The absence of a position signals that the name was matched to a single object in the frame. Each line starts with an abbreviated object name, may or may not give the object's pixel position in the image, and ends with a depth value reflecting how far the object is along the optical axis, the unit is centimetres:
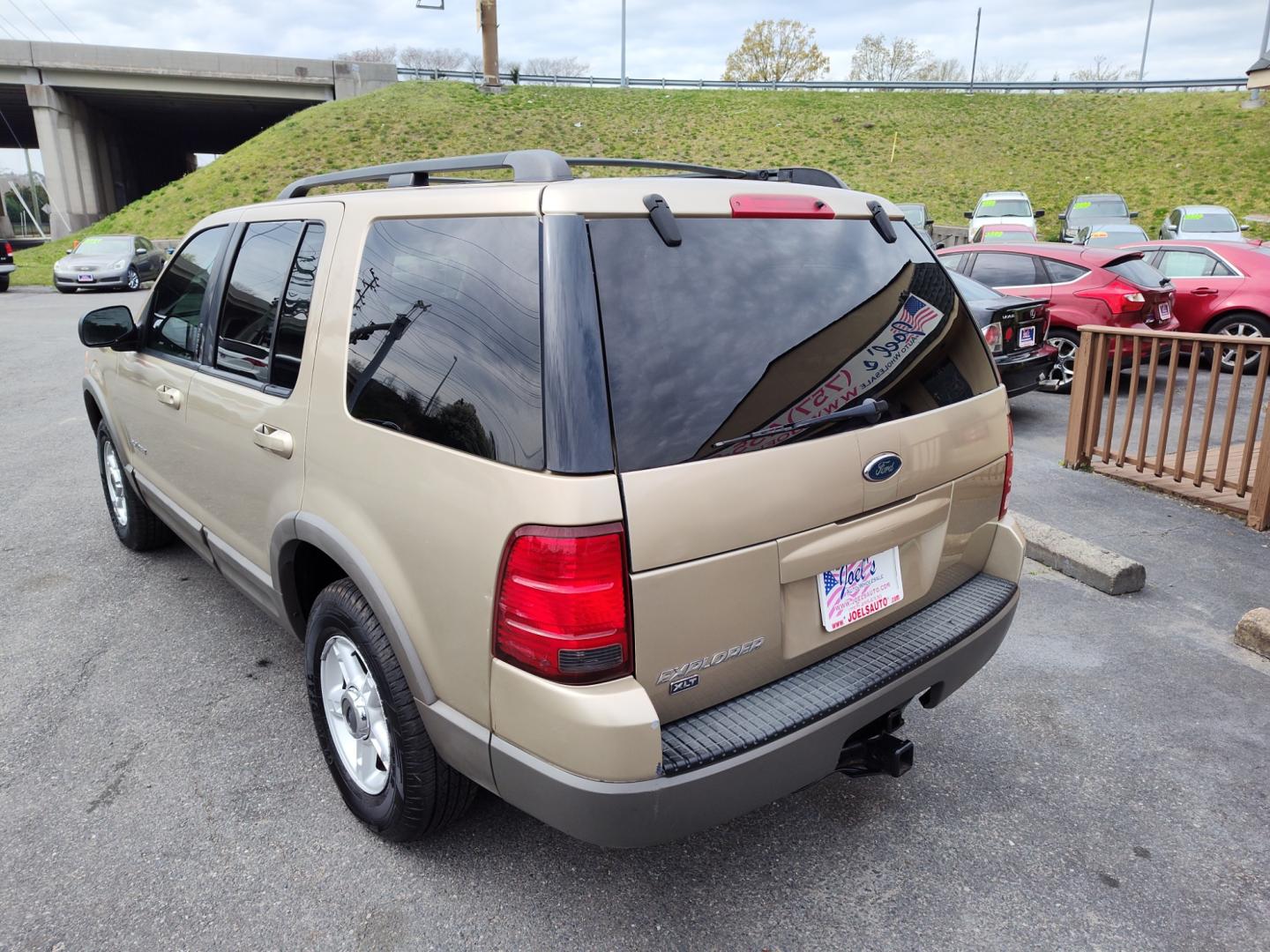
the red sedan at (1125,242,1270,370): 1067
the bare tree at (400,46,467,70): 6125
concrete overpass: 3631
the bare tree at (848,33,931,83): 7150
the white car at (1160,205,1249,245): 1770
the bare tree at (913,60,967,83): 7232
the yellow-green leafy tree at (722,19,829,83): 6406
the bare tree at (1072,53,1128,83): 6059
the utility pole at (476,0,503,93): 3912
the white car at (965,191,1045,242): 2206
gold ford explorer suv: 189
